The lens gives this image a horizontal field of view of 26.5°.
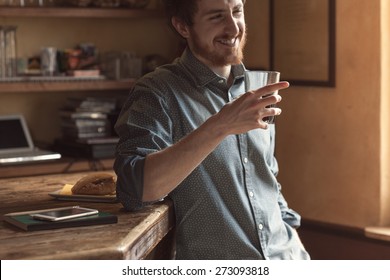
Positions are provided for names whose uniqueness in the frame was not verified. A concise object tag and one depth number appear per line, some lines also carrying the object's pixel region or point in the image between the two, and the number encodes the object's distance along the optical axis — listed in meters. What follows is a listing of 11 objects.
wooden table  1.65
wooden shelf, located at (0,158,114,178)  3.84
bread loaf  2.28
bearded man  2.01
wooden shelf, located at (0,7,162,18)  4.07
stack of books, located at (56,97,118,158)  4.12
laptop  3.98
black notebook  1.86
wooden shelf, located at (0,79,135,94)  4.09
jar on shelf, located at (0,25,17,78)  4.14
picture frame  3.87
